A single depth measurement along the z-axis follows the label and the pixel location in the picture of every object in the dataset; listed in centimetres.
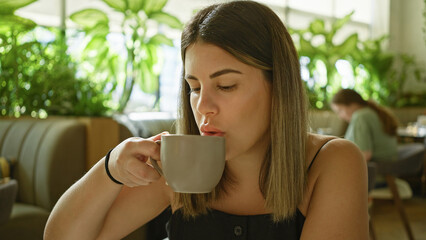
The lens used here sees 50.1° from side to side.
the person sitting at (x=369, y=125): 417
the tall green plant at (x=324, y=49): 680
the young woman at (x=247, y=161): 101
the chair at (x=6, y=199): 150
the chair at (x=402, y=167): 363
